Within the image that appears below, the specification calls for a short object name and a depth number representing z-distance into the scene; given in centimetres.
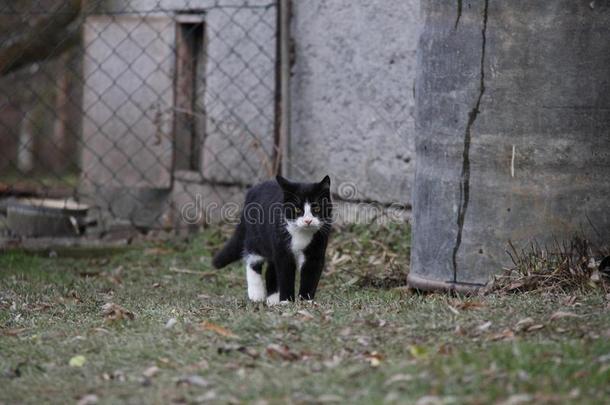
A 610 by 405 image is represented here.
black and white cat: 1108
